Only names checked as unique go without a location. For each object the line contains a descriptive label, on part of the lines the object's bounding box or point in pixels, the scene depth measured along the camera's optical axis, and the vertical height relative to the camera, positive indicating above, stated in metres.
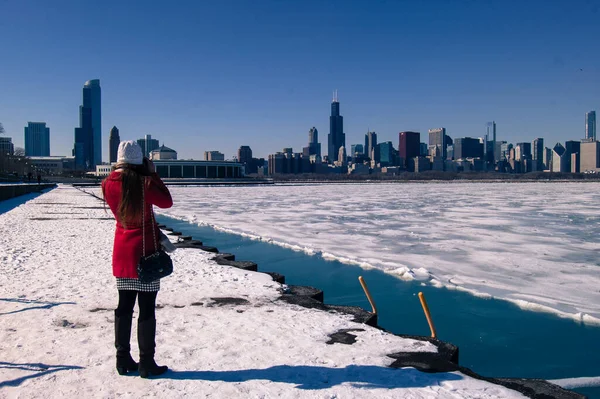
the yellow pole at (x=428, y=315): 5.29 -1.50
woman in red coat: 3.69 -0.42
